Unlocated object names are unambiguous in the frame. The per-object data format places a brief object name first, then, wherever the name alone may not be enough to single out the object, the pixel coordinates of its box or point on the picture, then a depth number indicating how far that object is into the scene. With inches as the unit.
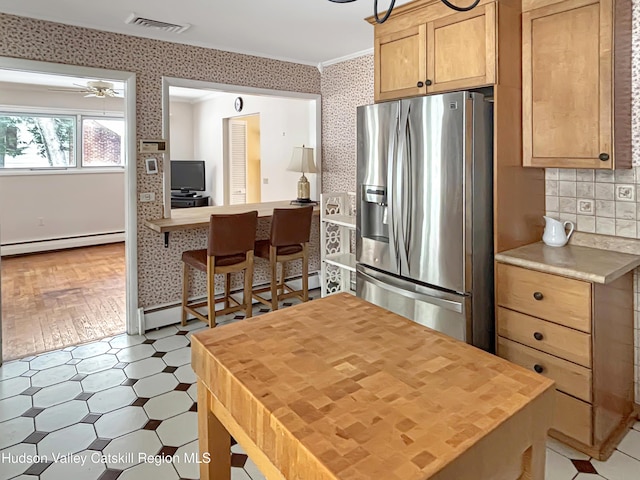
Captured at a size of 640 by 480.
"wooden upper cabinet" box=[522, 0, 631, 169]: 85.4
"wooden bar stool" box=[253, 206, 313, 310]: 156.9
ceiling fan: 213.5
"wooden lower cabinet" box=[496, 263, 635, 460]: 82.0
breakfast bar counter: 142.1
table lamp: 181.6
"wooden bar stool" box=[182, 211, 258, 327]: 138.7
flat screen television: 306.3
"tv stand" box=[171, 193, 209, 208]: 306.1
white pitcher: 101.2
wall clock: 259.9
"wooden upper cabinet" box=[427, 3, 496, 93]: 93.9
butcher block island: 34.9
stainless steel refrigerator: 94.0
